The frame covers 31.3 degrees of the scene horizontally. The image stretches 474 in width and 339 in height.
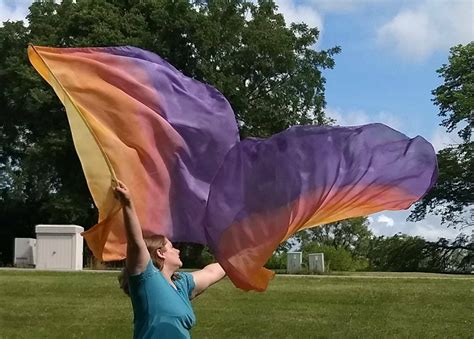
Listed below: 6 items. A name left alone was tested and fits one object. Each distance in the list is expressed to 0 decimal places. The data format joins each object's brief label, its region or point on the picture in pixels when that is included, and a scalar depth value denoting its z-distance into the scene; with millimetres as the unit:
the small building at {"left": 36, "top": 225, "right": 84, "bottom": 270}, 27062
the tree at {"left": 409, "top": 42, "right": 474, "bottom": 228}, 53031
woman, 4379
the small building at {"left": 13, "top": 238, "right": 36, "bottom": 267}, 32344
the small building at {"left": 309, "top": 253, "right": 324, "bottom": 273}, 27562
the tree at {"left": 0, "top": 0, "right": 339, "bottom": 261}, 41438
